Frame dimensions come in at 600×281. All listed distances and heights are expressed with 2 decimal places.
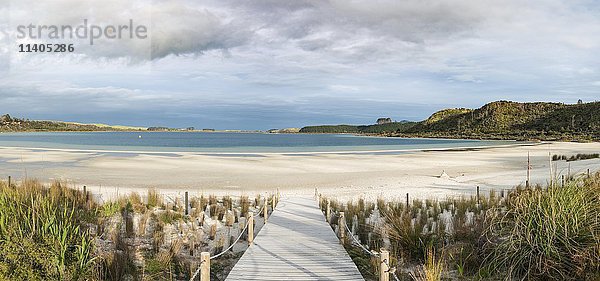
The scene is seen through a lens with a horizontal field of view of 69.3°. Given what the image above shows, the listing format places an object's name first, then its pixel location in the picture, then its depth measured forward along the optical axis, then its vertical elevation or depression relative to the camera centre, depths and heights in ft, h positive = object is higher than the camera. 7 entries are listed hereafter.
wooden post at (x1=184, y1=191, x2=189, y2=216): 40.74 -6.58
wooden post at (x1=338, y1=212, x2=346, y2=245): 28.84 -6.14
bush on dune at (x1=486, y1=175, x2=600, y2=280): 19.27 -4.93
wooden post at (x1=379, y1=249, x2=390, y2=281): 17.39 -5.33
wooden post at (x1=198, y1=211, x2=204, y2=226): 37.27 -7.31
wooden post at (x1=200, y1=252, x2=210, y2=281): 17.38 -5.23
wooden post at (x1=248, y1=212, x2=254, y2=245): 28.14 -6.29
